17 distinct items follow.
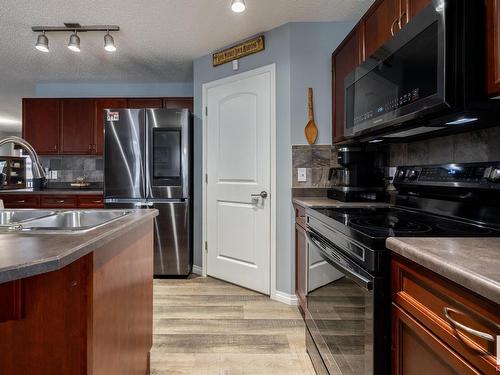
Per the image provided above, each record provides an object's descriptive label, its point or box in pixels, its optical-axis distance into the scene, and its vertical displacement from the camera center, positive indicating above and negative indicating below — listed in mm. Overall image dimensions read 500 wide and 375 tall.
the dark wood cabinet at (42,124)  4004 +799
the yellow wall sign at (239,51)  2753 +1285
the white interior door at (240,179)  2723 +46
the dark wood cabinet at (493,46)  985 +460
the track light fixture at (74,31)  2498 +1384
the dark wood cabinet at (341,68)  2054 +860
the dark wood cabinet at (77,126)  3984 +767
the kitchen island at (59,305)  788 -357
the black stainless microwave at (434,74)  1062 +444
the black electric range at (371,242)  963 -229
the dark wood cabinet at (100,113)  3975 +934
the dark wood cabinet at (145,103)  3980 +1070
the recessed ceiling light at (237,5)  1946 +1162
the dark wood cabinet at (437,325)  581 -328
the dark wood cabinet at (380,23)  1576 +912
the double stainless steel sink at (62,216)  1441 -165
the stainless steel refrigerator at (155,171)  3154 +134
